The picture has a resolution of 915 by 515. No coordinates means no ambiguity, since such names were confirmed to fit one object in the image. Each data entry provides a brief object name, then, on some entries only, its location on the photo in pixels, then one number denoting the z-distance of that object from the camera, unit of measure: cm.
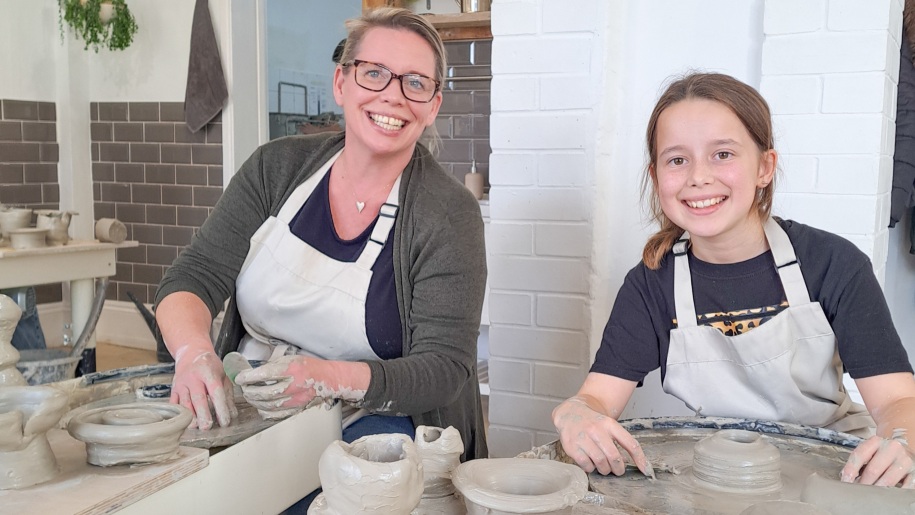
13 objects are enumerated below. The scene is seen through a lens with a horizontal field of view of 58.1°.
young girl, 161
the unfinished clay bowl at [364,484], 89
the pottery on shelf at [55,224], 362
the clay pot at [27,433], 96
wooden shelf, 414
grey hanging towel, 475
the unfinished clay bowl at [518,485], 93
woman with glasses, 178
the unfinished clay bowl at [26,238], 354
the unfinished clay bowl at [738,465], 120
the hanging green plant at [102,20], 480
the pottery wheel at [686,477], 115
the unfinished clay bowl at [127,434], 103
